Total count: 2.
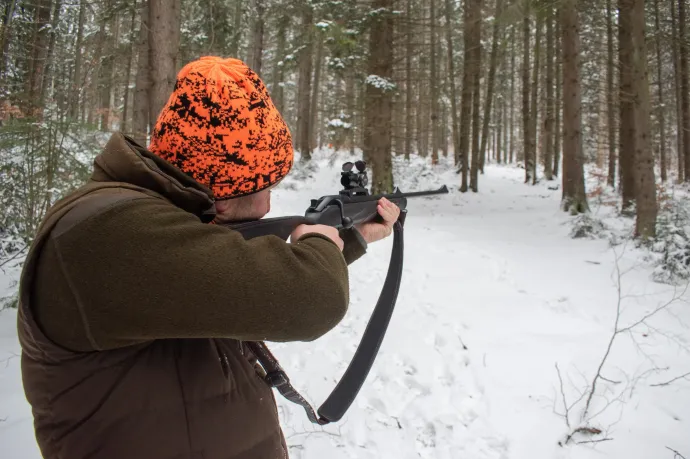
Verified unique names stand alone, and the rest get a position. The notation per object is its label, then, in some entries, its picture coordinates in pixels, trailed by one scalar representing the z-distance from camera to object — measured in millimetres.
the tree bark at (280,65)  15656
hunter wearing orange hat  762
